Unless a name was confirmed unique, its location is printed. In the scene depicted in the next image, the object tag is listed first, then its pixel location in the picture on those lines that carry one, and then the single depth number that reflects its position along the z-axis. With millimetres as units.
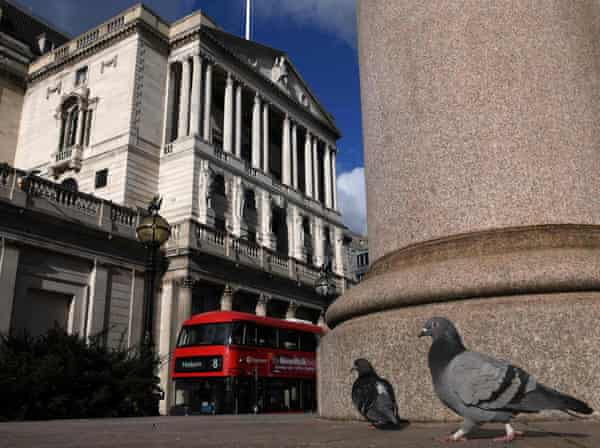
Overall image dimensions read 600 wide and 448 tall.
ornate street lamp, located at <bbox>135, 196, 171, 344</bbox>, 13688
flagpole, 51294
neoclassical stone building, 30891
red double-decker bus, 20719
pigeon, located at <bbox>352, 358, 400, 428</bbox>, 4020
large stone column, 4418
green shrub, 11016
